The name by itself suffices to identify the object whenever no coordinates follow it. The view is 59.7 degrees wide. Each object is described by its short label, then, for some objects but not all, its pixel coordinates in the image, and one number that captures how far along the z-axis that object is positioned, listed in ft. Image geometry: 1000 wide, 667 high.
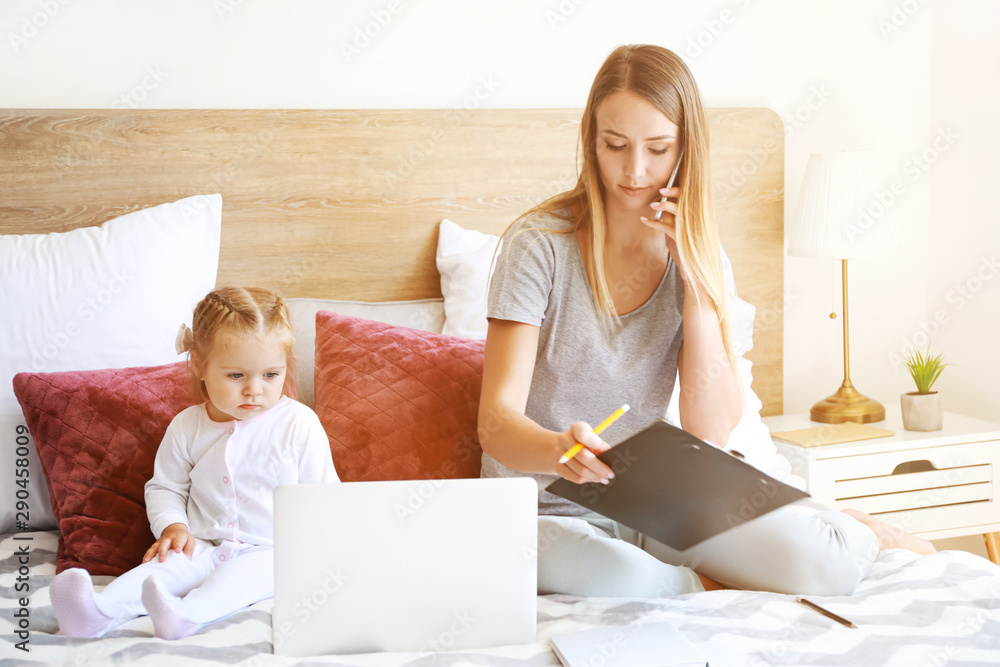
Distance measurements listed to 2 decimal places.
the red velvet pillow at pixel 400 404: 5.14
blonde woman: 4.19
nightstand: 6.89
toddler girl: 4.40
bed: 3.61
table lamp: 7.31
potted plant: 7.19
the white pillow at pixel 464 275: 6.46
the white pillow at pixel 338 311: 6.06
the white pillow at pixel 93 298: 5.34
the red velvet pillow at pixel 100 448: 4.58
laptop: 3.37
